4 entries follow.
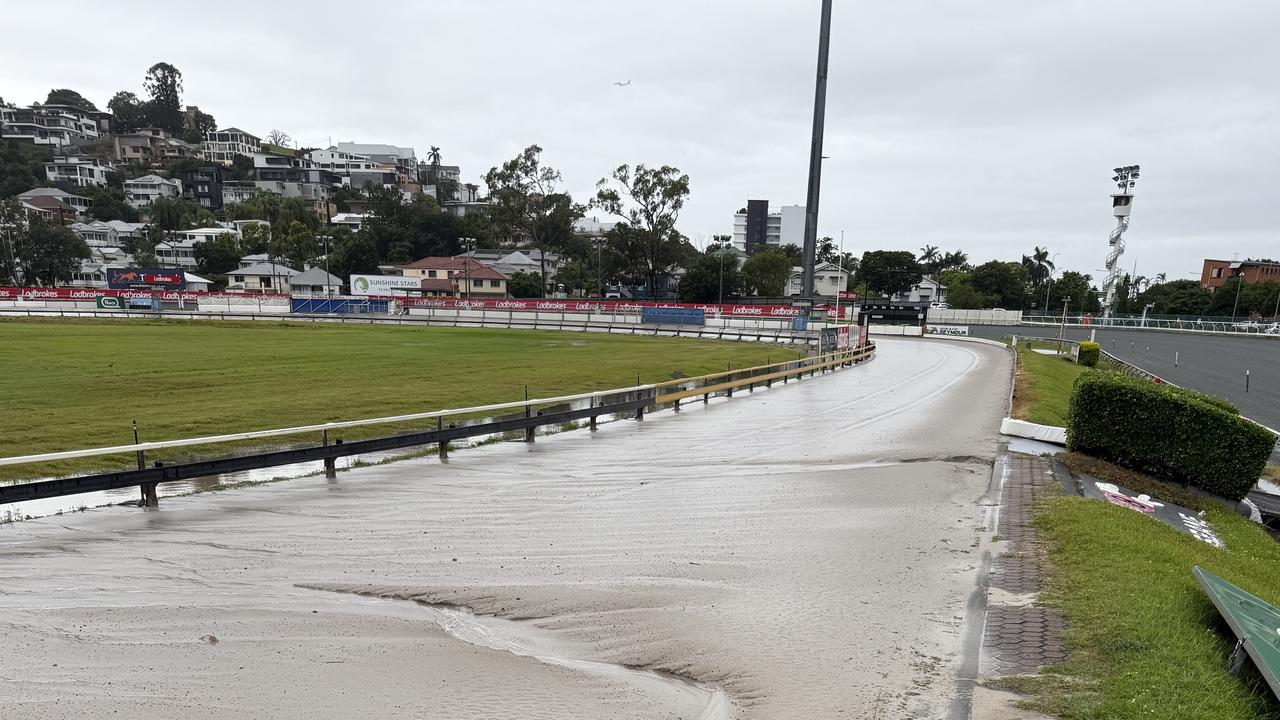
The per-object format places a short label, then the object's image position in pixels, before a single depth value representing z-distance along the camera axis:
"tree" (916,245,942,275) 141.62
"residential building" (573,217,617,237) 186.35
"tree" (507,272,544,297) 93.56
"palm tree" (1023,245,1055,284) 137.75
